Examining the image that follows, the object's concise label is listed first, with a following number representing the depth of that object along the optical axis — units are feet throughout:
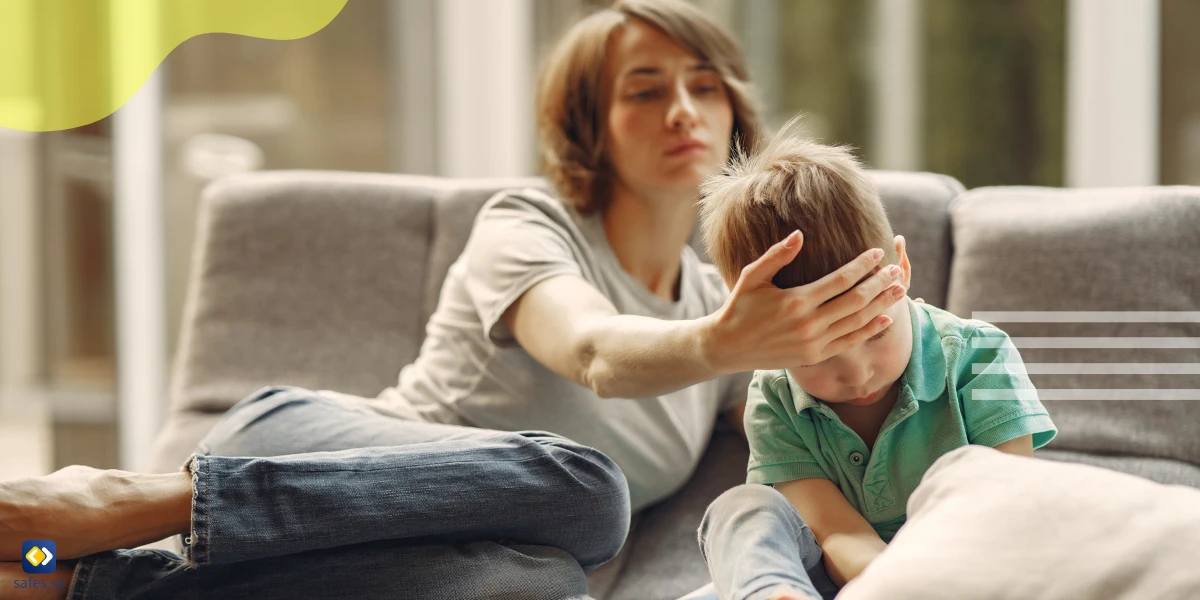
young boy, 6.96
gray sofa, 7.55
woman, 7.36
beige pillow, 6.46
